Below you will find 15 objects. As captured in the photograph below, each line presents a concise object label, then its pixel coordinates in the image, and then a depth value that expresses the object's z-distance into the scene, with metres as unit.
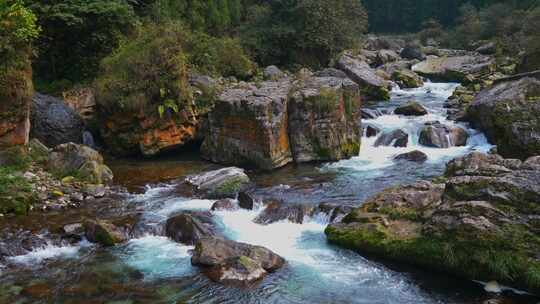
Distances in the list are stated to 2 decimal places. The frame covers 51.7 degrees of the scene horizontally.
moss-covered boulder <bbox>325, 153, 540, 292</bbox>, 9.15
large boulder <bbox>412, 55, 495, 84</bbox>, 30.75
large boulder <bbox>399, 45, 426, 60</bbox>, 41.78
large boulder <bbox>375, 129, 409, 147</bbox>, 19.12
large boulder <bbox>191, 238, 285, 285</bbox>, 9.90
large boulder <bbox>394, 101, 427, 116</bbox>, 22.48
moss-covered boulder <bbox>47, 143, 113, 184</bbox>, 15.48
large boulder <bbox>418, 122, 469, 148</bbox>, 18.92
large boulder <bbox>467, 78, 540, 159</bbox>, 14.64
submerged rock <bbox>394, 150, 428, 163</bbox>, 17.39
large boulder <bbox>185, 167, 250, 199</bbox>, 14.55
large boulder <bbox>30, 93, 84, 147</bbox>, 17.84
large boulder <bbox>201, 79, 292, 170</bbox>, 16.70
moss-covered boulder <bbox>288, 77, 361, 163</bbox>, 17.45
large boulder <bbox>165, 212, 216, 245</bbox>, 11.70
